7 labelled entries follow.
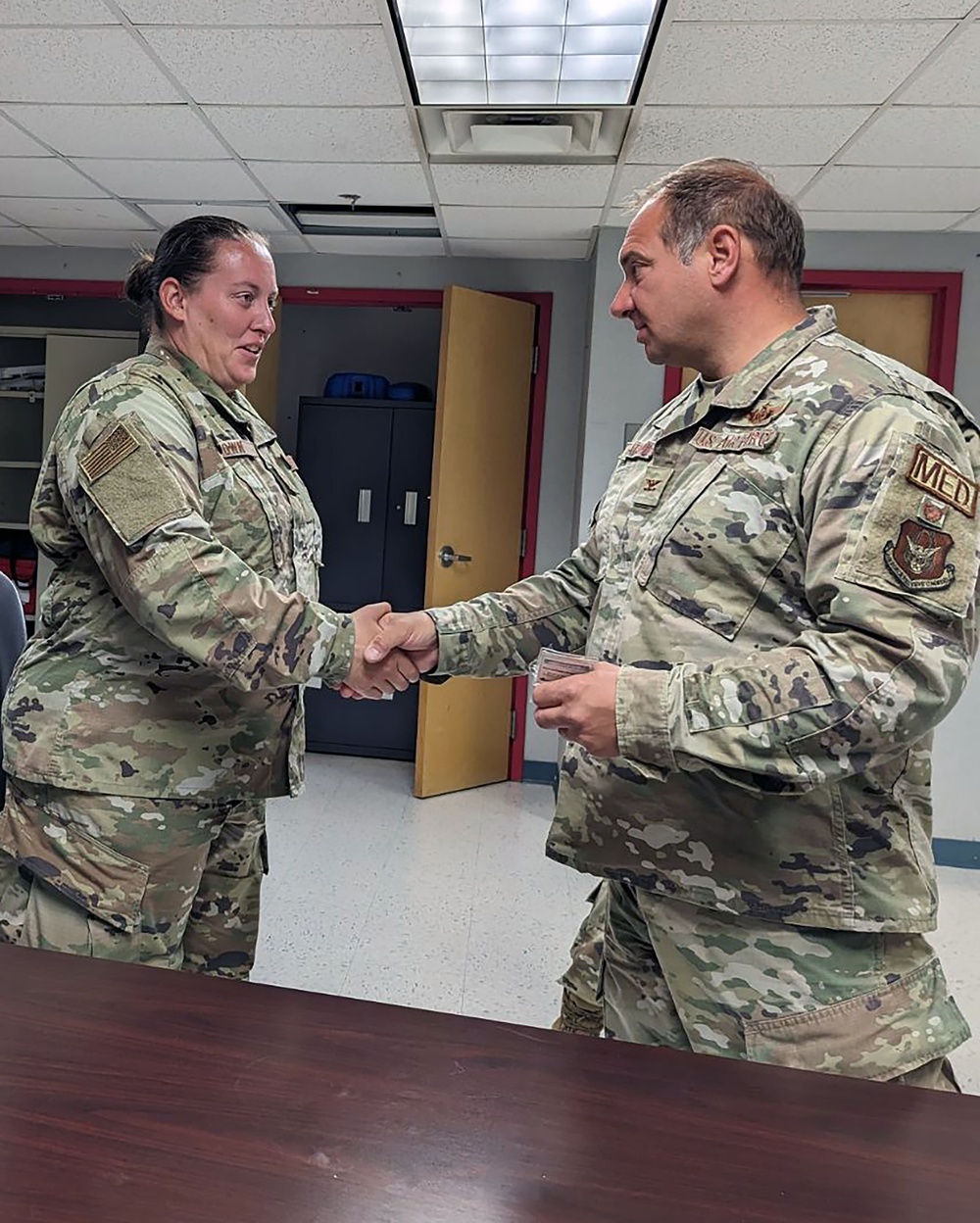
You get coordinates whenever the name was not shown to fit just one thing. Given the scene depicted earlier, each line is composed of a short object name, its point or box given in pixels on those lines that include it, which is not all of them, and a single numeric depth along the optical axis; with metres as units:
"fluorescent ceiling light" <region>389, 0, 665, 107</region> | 2.26
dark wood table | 0.58
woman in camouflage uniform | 1.28
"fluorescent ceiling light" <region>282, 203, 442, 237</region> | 3.71
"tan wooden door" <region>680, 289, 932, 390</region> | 3.76
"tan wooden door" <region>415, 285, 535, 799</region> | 4.01
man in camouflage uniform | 0.95
